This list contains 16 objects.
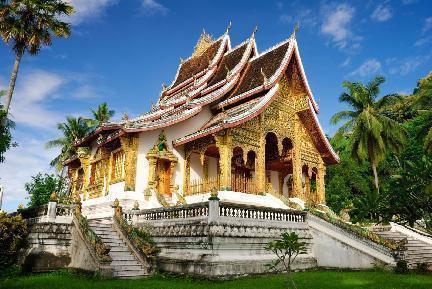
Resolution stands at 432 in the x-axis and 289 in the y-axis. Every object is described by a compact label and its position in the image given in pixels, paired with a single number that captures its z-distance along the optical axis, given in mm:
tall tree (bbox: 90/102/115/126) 34281
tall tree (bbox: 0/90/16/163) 10148
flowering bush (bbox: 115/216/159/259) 11906
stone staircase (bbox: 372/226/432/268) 14730
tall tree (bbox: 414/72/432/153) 23141
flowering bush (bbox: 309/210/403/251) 13672
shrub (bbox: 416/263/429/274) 12741
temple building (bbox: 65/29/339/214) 16438
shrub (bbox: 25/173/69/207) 28562
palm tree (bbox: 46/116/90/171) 34344
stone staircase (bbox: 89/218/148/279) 11102
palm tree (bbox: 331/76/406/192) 26672
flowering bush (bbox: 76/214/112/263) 10852
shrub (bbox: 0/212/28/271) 11961
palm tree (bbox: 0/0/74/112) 16391
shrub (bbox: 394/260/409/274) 12615
